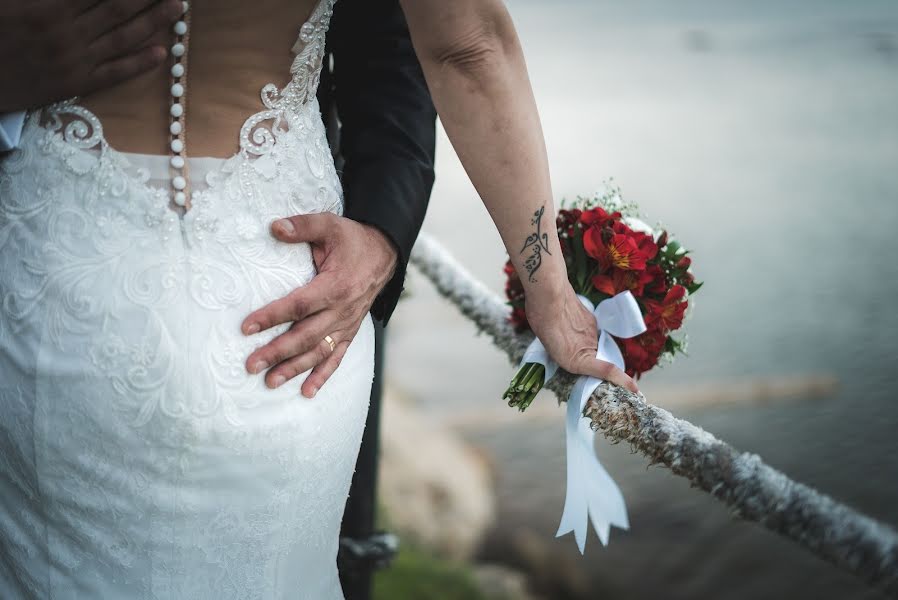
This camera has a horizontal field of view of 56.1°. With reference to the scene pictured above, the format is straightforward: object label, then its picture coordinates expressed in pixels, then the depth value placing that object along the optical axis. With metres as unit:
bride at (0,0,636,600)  1.20
